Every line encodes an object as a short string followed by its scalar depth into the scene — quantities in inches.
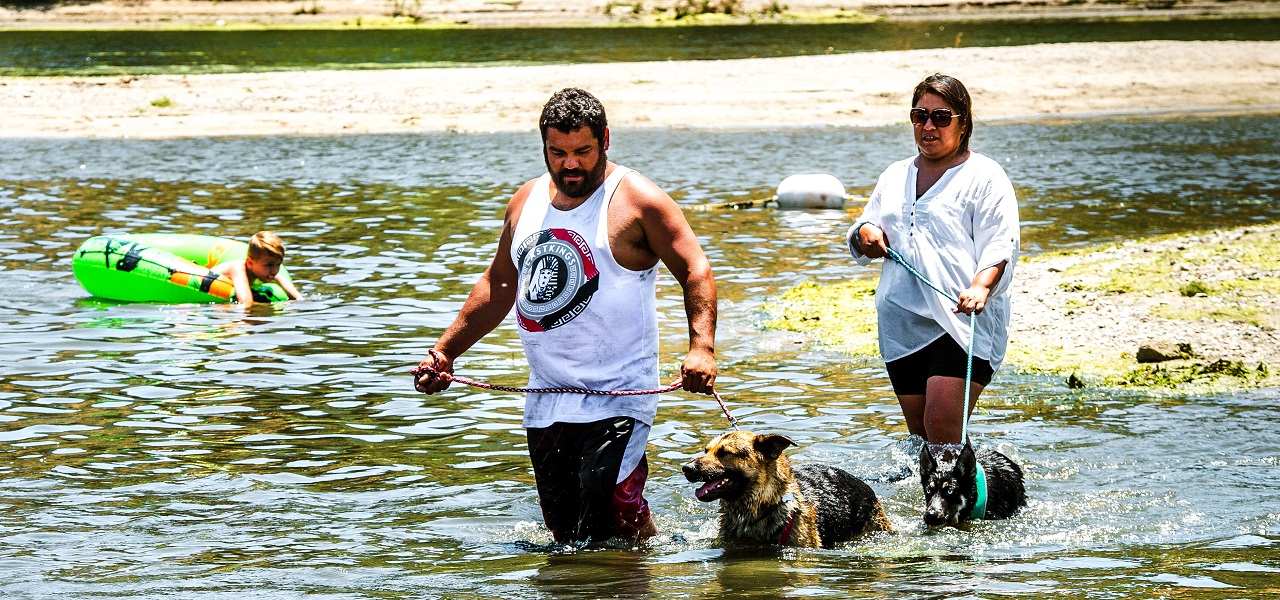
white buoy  1471.5
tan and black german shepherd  483.8
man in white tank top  440.8
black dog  509.0
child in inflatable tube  1035.3
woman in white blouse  496.4
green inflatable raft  1065.5
